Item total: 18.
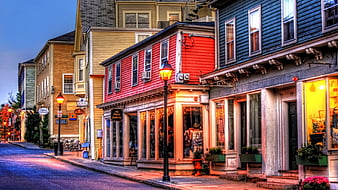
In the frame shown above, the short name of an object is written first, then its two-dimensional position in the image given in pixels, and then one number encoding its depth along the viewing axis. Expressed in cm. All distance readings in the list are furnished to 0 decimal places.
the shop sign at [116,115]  3083
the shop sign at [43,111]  4762
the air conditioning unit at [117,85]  3222
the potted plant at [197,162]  2378
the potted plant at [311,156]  1619
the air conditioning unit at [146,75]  2766
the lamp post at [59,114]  4049
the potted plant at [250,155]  1991
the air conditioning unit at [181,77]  2398
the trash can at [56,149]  4032
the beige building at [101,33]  3825
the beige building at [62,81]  5800
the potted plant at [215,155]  2247
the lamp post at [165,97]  2091
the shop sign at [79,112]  4394
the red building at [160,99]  2416
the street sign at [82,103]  4188
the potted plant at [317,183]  1561
